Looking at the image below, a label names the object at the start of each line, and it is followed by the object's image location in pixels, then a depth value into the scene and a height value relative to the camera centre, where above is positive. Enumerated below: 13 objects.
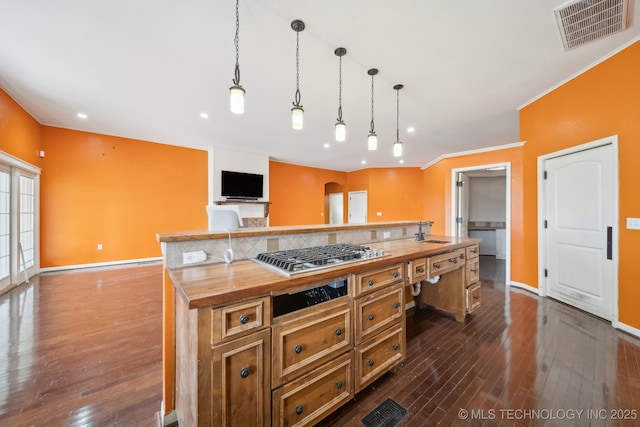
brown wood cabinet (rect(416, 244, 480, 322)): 2.48 -0.84
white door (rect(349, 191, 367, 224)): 8.42 +0.27
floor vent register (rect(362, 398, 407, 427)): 1.36 -1.23
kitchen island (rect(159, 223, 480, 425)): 0.95 -0.64
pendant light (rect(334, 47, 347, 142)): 2.16 +0.82
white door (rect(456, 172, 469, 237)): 4.84 +0.21
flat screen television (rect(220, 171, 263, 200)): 5.69 +0.72
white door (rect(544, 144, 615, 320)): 2.53 -0.20
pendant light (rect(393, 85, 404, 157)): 2.65 +1.59
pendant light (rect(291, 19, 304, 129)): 1.89 +0.84
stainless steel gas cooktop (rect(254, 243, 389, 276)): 1.28 -0.28
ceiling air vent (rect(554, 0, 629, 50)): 1.79 +1.60
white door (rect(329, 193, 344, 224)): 9.48 +0.24
